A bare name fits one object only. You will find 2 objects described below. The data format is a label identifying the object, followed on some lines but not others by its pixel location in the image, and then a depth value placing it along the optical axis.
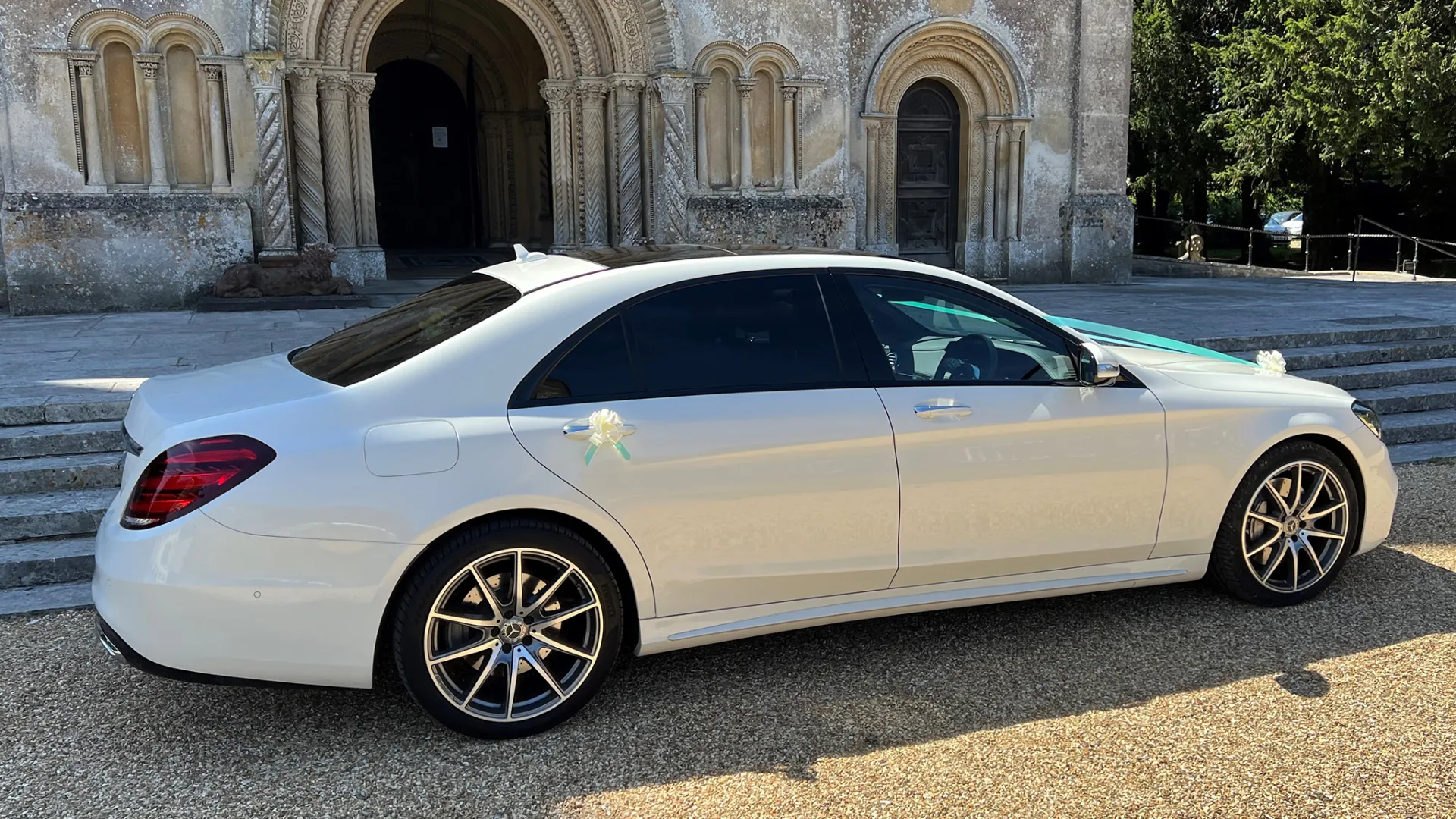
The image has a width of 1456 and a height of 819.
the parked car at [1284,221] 41.25
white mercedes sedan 3.41
